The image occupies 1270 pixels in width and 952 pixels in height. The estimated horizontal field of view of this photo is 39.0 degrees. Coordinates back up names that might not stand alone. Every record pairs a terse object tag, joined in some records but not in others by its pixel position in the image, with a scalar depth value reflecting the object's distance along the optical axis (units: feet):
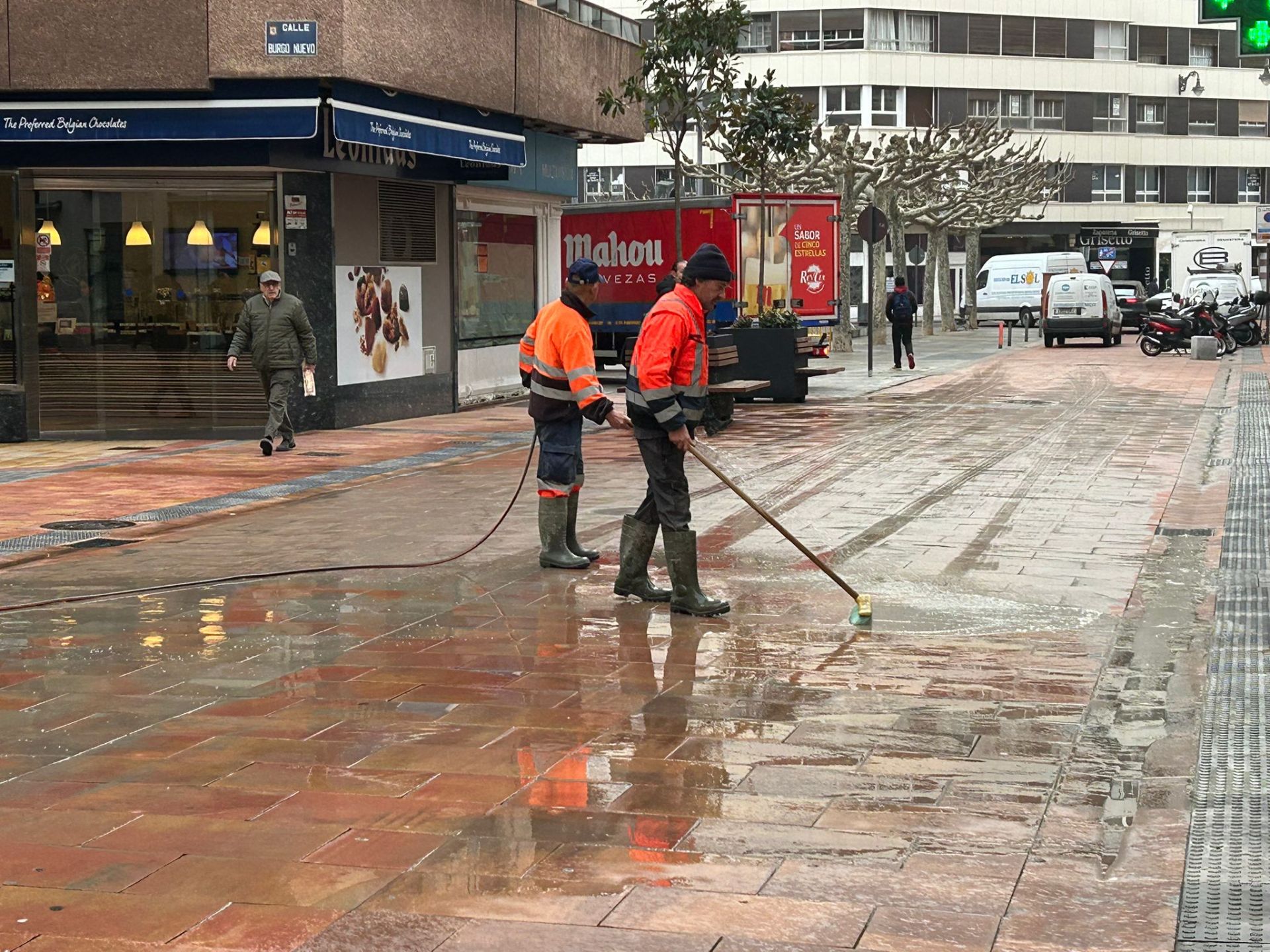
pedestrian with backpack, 103.14
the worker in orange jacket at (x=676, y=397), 28.58
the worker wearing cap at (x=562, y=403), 32.76
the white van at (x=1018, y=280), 178.40
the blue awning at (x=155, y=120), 57.98
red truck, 93.25
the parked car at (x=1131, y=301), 165.37
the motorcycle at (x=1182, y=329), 120.37
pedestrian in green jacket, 54.85
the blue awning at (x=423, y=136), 59.67
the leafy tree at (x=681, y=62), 78.18
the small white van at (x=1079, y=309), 135.54
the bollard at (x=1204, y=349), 116.37
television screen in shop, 61.11
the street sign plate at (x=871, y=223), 98.53
